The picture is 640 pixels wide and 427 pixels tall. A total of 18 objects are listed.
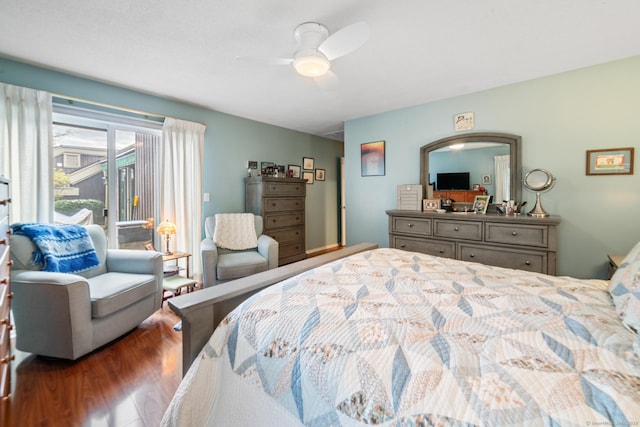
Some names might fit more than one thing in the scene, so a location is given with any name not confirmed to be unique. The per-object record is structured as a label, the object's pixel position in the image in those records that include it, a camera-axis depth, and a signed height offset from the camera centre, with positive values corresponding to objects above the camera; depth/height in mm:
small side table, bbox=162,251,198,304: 2678 -718
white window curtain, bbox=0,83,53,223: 2275 +570
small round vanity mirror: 2686 +288
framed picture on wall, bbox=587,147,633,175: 2391 +446
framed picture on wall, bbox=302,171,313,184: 5160 +713
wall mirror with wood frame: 2914 +604
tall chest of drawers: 3986 +58
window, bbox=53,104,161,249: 2760 +475
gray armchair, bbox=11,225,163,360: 1780 -663
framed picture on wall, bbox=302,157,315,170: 5148 +968
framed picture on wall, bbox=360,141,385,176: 3947 +808
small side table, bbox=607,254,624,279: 2084 -408
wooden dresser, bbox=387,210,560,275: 2424 -274
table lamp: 3086 -178
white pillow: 878 -305
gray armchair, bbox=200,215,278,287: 2910 -538
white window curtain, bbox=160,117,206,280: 3312 +405
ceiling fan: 1622 +1060
